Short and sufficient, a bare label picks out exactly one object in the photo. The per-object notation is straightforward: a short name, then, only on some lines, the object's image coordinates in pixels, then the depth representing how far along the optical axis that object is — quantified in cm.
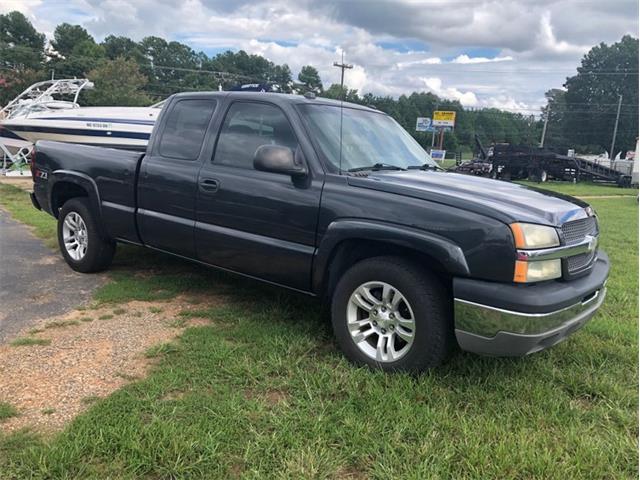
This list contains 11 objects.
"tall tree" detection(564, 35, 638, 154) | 7088
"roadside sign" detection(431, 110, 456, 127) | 4944
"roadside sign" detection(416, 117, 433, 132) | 5028
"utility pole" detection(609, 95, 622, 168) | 6531
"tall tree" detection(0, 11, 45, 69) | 5672
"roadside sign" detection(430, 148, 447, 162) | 3969
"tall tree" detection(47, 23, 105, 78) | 6162
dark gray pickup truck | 294
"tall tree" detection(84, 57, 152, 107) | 3778
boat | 1309
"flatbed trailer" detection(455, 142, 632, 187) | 3102
